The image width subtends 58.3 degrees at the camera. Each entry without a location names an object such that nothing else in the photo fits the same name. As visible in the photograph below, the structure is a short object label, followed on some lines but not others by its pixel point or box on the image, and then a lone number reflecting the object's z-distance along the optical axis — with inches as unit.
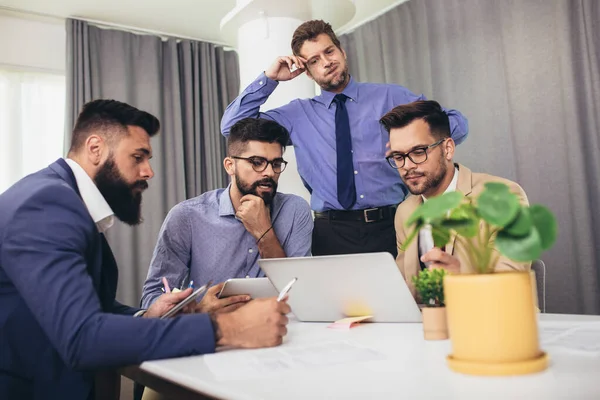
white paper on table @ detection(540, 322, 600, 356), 35.9
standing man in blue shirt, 94.4
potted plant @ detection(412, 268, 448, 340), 42.4
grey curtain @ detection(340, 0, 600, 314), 120.0
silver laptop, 49.4
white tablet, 62.9
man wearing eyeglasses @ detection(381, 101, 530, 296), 74.2
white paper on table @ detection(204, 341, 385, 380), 35.9
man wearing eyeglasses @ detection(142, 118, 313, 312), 84.7
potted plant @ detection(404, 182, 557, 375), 28.4
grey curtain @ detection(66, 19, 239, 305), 160.6
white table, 27.7
